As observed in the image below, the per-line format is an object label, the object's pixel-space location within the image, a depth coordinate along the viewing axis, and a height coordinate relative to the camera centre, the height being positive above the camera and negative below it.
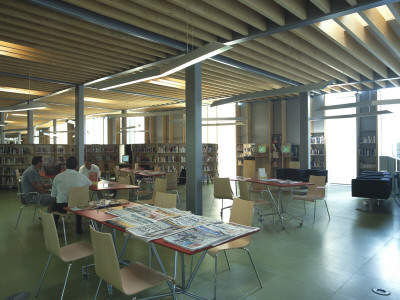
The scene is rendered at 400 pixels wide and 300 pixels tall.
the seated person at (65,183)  4.92 -0.60
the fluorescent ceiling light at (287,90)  6.04 +1.24
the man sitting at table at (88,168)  7.46 -0.53
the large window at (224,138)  14.91 +0.42
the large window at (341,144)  12.12 +0.08
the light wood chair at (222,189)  6.37 -0.91
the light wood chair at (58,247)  2.85 -1.03
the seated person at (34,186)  5.73 -0.76
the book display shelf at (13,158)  11.34 -0.42
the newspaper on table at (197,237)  2.31 -0.75
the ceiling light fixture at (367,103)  7.75 +1.14
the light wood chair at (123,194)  6.02 -0.96
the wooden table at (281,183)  6.04 -0.78
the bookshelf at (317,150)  12.57 -0.17
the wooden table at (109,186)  5.67 -0.78
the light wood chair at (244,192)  5.67 -0.88
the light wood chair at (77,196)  4.60 -0.76
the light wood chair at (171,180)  8.07 -0.92
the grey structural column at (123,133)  17.94 +0.82
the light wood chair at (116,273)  2.21 -1.01
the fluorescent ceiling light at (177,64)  3.46 +1.13
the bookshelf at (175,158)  13.41 -0.51
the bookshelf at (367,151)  11.49 -0.21
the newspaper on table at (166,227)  2.56 -0.75
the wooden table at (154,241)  2.30 -0.77
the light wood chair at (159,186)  5.75 -0.76
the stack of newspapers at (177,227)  2.43 -0.75
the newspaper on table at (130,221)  2.86 -0.75
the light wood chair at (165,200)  4.09 -0.73
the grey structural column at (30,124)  13.02 +1.03
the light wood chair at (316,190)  6.20 -0.97
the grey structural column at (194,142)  6.46 +0.10
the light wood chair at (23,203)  5.76 -1.08
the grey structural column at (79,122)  9.83 +0.83
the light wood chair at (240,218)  3.19 -0.83
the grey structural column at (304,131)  11.10 +0.56
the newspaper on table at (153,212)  3.19 -0.74
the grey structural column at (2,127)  15.18 +1.25
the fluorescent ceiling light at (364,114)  8.96 +0.98
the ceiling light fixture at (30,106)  8.04 +1.12
